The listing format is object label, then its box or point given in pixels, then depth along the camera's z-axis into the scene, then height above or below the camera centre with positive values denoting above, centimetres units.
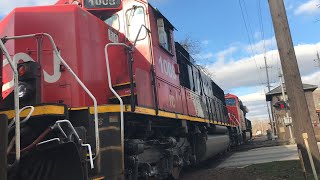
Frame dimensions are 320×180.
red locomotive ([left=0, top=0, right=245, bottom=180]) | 275 +79
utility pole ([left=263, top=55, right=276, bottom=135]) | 3871 +765
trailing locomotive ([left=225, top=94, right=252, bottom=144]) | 1578 +136
